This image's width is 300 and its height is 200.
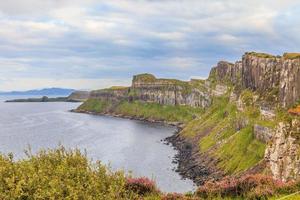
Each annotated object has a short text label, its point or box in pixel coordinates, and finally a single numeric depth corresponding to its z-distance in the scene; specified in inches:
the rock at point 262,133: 4714.6
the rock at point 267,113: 5206.7
